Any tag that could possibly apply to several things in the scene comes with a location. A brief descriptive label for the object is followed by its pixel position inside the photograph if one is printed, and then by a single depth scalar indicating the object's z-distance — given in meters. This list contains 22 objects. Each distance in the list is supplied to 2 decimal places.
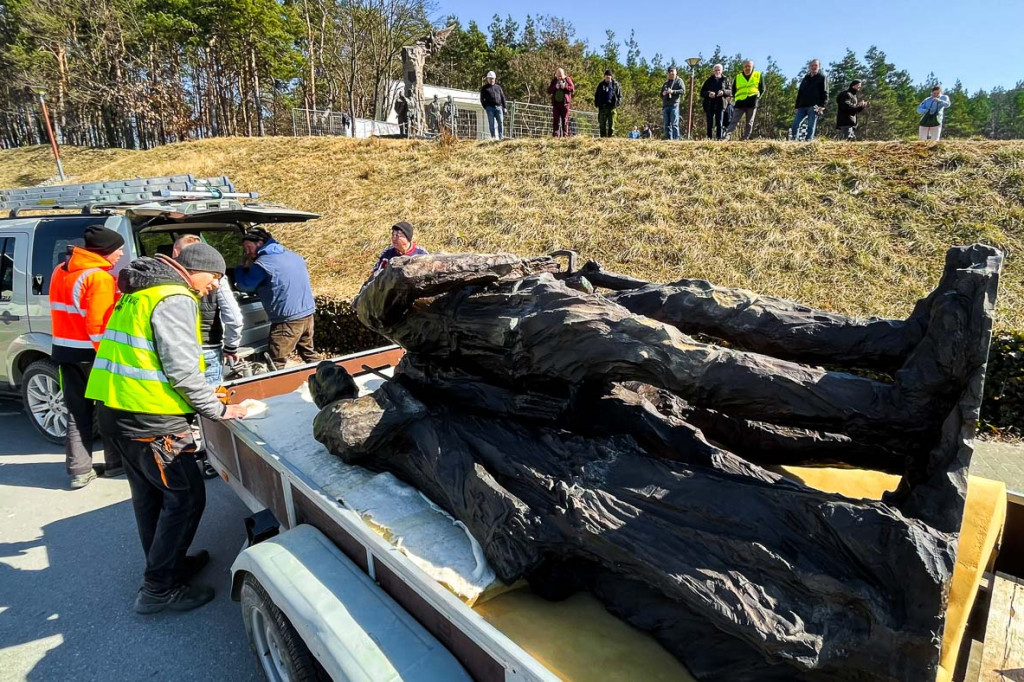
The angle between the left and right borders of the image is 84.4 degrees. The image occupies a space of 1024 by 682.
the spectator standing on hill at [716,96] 13.01
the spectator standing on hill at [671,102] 13.39
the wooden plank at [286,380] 3.68
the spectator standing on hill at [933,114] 12.23
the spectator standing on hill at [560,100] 14.11
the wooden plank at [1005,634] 2.21
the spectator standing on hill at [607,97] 13.97
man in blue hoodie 5.38
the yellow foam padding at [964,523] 1.81
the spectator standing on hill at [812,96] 11.31
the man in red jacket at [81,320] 4.30
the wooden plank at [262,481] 2.69
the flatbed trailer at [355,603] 1.75
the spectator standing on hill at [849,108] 12.62
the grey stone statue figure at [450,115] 21.06
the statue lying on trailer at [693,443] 1.60
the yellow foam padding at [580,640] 1.74
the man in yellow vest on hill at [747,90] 12.50
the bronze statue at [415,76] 17.69
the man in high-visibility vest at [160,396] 2.87
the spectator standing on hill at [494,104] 14.56
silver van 5.10
